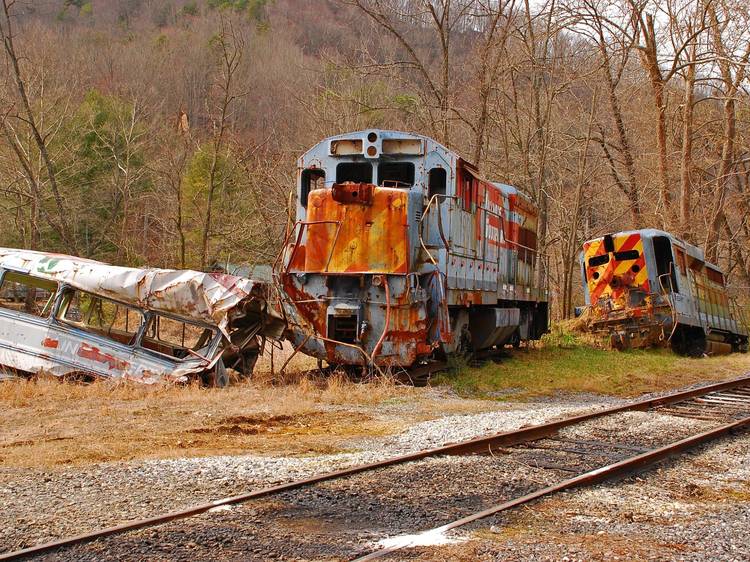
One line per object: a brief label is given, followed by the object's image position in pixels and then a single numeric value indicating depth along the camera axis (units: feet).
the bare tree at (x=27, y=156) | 67.21
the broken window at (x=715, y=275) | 79.26
